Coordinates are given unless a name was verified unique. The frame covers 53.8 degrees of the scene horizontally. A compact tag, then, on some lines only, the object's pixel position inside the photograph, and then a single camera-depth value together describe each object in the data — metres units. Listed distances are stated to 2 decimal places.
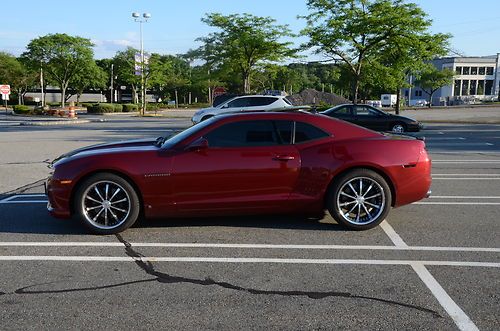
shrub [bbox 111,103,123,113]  52.20
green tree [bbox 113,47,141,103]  82.03
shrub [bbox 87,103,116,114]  50.28
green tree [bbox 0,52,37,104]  68.81
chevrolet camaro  5.61
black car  20.95
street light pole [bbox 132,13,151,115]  44.95
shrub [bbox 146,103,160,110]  61.88
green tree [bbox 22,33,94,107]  52.84
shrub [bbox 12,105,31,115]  46.68
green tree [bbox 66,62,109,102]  57.61
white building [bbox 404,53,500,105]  124.54
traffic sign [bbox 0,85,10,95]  36.06
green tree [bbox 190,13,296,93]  38.78
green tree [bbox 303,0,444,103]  26.34
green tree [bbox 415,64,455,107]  80.06
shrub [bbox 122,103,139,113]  55.00
